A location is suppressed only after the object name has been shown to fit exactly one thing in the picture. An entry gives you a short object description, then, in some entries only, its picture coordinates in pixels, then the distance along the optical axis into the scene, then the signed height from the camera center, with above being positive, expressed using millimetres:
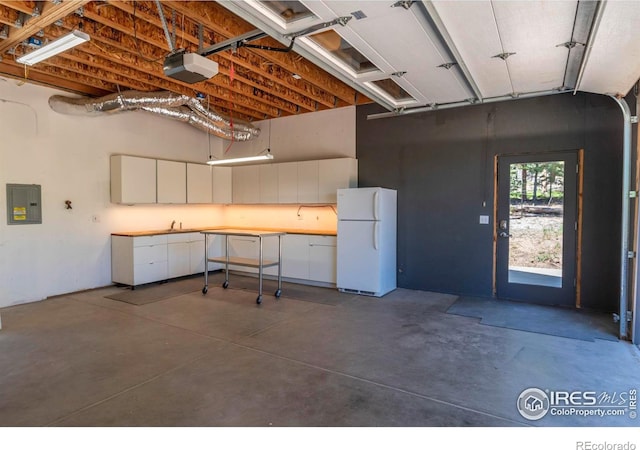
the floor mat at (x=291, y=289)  5398 -1203
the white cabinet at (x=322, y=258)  6023 -718
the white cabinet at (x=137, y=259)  5758 -707
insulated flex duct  5301 +1630
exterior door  4820 -175
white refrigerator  5410 -383
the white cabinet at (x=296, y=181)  6137 +602
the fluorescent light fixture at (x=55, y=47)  3061 +1499
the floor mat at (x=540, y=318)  3934 -1221
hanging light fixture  5448 +857
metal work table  5195 -694
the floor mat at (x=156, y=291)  5258 -1183
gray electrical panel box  4875 +141
